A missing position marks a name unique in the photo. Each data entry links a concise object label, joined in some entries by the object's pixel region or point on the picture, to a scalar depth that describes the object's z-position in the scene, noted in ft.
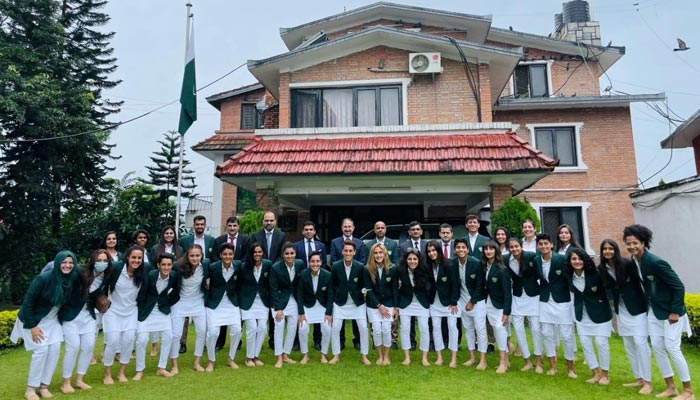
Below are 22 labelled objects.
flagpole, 30.55
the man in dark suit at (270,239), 23.49
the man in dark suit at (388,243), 23.27
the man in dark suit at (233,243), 22.44
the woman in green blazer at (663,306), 15.79
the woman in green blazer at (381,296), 20.43
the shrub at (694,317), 24.54
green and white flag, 34.01
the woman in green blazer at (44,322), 16.24
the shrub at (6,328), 26.86
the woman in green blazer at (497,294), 19.45
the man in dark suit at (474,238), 22.24
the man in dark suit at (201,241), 22.29
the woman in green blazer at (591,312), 17.57
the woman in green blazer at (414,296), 20.31
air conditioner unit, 36.37
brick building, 30.63
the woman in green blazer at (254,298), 20.21
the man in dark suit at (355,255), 23.27
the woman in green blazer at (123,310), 18.03
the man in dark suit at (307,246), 23.45
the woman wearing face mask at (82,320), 17.07
